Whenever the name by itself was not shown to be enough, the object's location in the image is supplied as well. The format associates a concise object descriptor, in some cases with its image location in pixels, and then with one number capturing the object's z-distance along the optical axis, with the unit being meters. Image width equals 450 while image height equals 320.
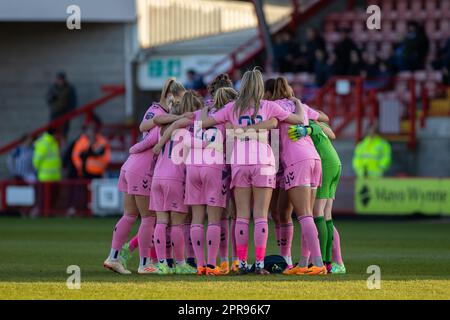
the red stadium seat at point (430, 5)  31.45
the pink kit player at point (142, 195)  13.93
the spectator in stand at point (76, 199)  27.98
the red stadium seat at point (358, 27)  31.83
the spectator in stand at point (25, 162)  30.22
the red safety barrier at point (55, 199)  28.00
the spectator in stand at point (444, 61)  27.69
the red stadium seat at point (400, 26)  31.56
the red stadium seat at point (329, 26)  32.78
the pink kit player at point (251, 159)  13.34
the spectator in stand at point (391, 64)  28.73
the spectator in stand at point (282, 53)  30.58
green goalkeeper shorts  13.80
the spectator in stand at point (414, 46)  28.48
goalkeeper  13.69
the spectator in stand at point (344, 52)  29.23
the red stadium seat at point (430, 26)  31.05
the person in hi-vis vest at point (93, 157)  28.67
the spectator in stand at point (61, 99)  32.22
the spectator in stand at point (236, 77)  29.77
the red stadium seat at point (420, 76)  28.98
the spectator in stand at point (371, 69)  28.58
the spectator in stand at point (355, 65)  29.09
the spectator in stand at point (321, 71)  29.23
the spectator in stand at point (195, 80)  30.13
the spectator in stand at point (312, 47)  30.19
